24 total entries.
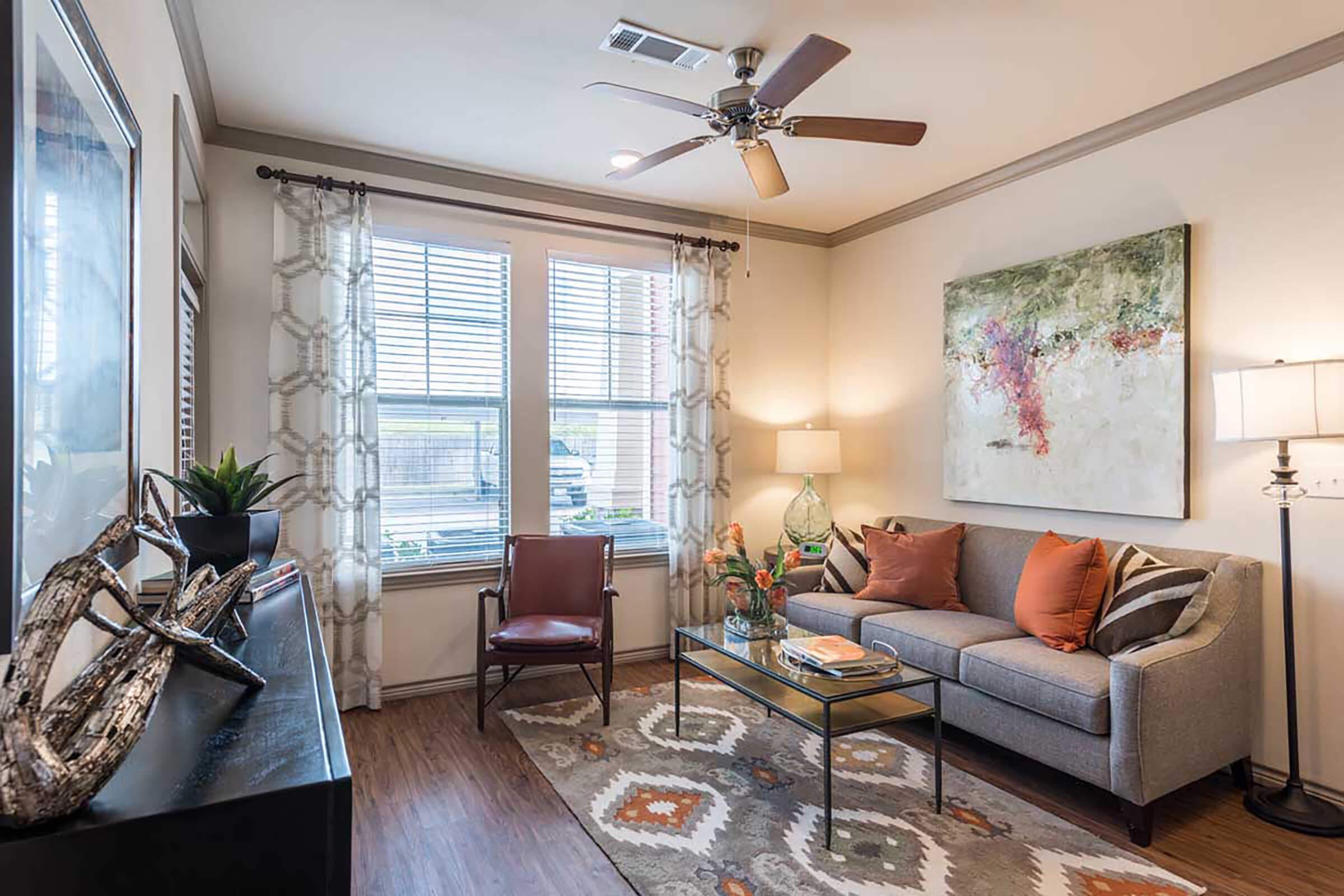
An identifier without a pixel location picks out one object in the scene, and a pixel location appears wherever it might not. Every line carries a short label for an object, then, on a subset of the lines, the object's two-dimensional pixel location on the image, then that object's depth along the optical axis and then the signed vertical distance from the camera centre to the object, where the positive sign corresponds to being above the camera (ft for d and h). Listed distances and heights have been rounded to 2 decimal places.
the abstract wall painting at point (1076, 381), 10.48 +1.11
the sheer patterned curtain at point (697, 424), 14.85 +0.53
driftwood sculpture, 2.26 -0.86
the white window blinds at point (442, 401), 12.70 +0.88
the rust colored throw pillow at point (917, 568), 12.28 -2.01
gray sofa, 8.11 -2.92
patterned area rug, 7.37 -4.25
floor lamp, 7.97 +0.29
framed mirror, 2.84 +0.76
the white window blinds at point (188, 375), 9.29 +1.04
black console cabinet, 2.33 -1.24
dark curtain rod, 11.42 +4.27
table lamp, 14.97 -0.30
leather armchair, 11.53 -2.41
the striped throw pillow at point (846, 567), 13.35 -2.13
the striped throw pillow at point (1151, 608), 9.10 -1.97
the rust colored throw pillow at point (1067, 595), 9.89 -1.98
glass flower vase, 10.44 -2.33
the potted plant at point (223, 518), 5.60 -0.52
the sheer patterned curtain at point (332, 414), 11.63 +0.58
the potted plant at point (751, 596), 10.43 -2.09
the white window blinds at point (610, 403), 14.21 +0.95
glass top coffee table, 8.20 -3.02
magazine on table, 8.76 -2.51
